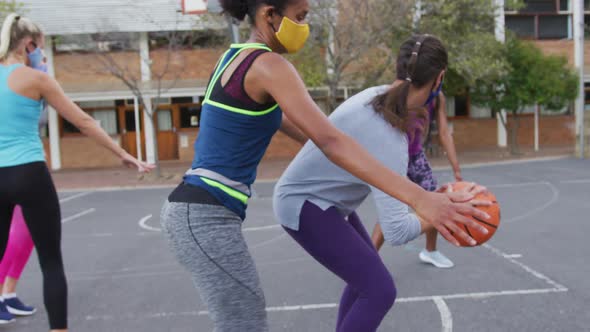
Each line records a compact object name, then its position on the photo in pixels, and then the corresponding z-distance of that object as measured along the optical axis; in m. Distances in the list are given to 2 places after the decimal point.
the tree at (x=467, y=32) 16.70
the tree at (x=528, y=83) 19.23
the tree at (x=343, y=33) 15.84
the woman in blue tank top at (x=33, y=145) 3.07
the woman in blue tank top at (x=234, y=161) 1.88
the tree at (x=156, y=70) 21.52
